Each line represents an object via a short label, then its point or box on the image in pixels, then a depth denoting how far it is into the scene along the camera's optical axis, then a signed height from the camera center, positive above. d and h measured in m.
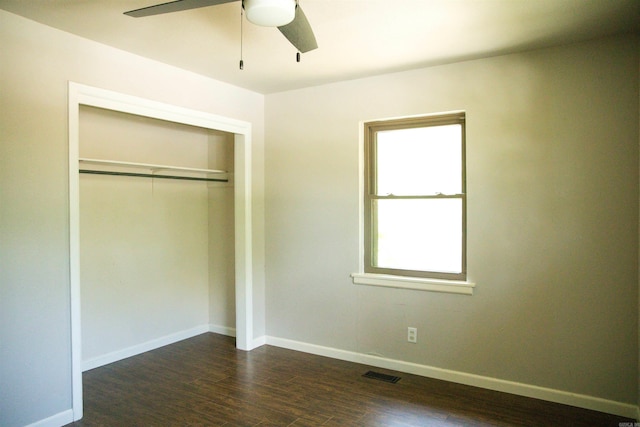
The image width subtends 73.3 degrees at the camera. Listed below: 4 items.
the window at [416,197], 3.70 +0.09
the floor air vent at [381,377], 3.65 -1.46
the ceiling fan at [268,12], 1.90 +0.90
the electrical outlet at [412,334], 3.78 -1.12
